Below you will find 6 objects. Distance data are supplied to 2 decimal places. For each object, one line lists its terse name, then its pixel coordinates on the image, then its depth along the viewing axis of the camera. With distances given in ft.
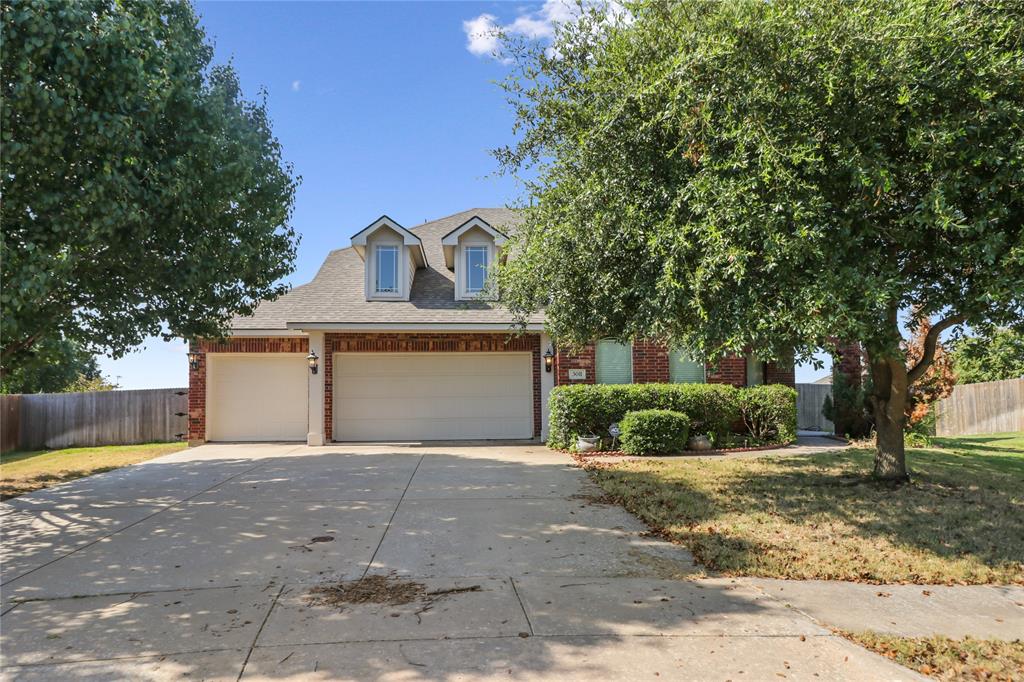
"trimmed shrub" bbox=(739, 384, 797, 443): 43.47
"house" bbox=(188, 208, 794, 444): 46.68
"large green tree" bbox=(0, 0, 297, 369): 18.45
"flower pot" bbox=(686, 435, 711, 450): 40.60
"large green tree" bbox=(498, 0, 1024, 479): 16.85
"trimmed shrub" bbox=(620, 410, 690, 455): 38.24
